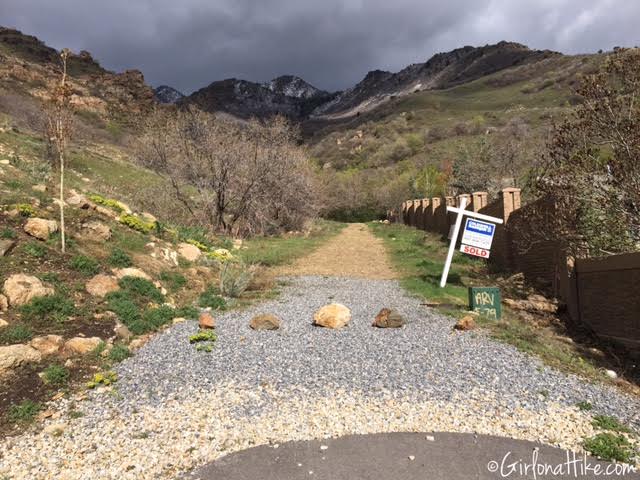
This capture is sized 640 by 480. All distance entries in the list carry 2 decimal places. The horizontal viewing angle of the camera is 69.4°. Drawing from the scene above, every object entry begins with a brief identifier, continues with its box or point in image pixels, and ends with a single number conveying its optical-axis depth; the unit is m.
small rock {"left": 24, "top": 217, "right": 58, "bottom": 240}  8.09
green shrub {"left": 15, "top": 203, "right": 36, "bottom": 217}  8.59
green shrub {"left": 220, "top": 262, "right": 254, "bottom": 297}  9.16
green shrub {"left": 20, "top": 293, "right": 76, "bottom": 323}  6.04
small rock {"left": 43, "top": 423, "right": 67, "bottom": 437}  4.02
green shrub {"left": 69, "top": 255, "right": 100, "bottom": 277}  7.64
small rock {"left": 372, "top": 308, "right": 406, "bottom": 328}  7.20
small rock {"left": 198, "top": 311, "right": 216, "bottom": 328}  6.89
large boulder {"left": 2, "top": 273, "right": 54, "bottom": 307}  6.19
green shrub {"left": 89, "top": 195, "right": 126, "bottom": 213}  11.29
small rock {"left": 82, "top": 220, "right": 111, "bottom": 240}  9.35
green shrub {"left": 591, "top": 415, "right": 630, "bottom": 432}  4.03
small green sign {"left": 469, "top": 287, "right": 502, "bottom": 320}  7.84
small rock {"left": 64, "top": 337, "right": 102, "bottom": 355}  5.54
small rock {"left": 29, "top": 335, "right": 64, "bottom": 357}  5.38
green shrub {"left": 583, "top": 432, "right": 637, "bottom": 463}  3.60
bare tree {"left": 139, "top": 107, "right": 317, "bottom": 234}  17.22
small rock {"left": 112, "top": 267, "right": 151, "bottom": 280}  8.12
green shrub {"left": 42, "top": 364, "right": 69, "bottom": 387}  4.88
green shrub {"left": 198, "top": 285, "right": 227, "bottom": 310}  8.30
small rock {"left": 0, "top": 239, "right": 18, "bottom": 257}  7.13
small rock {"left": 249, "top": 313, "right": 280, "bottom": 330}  6.97
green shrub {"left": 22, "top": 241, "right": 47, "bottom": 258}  7.48
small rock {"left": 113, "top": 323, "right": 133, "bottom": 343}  6.21
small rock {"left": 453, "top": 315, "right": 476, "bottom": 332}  6.93
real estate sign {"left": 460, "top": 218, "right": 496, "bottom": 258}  9.57
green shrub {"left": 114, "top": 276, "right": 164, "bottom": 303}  7.72
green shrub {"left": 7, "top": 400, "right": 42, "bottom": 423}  4.20
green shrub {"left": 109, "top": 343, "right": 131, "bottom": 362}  5.60
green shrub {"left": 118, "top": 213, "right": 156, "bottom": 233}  10.91
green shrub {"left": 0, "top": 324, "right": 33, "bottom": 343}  5.44
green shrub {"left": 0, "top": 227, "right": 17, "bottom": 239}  7.57
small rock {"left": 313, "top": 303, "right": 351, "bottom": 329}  7.20
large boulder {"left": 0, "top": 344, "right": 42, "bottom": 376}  4.88
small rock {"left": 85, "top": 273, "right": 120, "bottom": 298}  7.16
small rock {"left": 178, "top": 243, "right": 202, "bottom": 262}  10.80
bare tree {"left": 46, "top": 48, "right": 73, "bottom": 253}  8.51
